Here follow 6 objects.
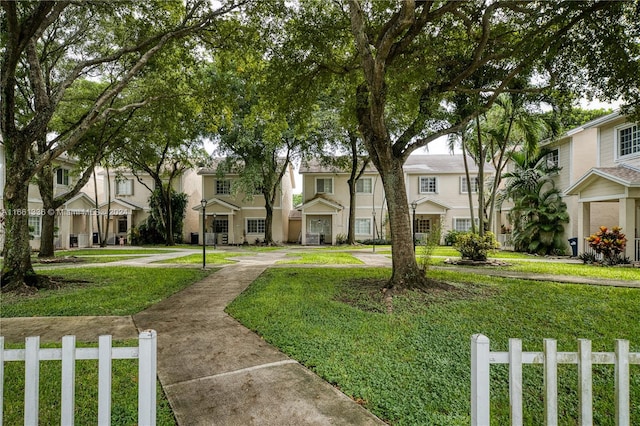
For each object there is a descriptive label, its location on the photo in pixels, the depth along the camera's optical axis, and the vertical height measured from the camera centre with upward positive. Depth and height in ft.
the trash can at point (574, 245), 54.69 -3.72
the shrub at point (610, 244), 42.09 -2.80
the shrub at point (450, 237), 84.08 -3.93
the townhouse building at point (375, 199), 90.27 +5.75
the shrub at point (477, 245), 44.27 -3.08
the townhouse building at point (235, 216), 94.07 +1.14
